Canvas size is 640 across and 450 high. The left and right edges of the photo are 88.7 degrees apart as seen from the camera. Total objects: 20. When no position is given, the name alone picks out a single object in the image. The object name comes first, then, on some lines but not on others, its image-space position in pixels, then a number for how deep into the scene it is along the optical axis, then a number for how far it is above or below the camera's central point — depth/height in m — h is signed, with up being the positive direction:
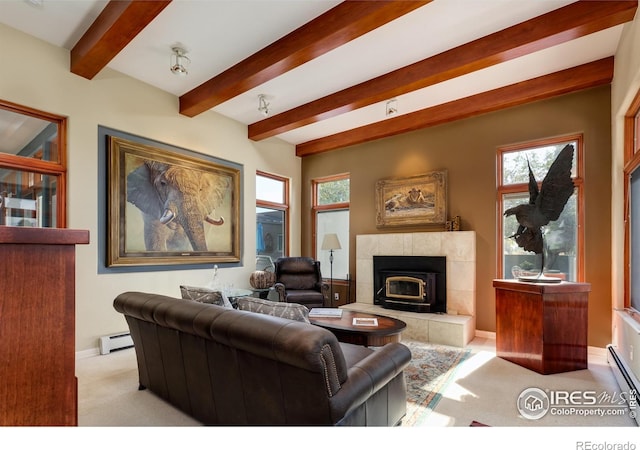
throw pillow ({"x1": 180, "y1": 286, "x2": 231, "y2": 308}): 2.47 -0.56
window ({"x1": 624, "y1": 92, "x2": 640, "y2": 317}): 2.88 +0.15
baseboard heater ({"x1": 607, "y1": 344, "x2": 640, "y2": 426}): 2.34 -1.25
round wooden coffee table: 2.78 -0.95
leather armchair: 5.31 -0.89
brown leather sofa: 1.45 -0.78
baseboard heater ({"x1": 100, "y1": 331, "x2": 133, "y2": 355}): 3.59 -1.34
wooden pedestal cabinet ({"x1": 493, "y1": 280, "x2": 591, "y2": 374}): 3.12 -1.01
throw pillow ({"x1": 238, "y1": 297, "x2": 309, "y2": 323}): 2.06 -0.55
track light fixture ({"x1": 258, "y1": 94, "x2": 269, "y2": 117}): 4.41 +1.62
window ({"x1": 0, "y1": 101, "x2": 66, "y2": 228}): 3.14 +0.56
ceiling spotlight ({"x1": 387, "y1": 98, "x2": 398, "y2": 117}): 4.46 +1.60
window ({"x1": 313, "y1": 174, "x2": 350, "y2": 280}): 6.08 +0.08
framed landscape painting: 4.88 +0.36
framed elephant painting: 3.84 +0.22
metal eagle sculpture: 3.13 +0.18
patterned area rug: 2.40 -1.43
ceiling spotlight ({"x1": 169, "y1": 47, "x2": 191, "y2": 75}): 3.39 +1.73
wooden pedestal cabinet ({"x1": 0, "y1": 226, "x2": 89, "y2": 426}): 0.53 -0.18
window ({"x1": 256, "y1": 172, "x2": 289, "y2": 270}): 5.78 +0.10
